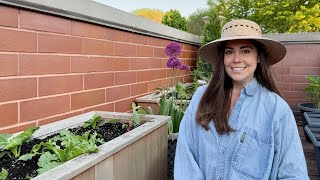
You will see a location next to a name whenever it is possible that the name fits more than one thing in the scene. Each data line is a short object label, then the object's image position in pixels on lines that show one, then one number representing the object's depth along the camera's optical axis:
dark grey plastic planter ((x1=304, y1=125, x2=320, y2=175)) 1.52
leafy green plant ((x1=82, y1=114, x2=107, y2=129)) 1.59
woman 1.14
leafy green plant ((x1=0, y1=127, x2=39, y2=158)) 1.14
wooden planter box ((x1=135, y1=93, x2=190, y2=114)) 2.47
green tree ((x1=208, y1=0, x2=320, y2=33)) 10.00
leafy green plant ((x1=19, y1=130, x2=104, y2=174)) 1.05
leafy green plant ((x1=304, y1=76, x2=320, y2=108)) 3.21
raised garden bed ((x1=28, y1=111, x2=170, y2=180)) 0.97
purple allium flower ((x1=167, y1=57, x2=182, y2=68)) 2.28
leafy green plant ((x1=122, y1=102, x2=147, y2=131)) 1.61
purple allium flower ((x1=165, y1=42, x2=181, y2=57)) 2.35
